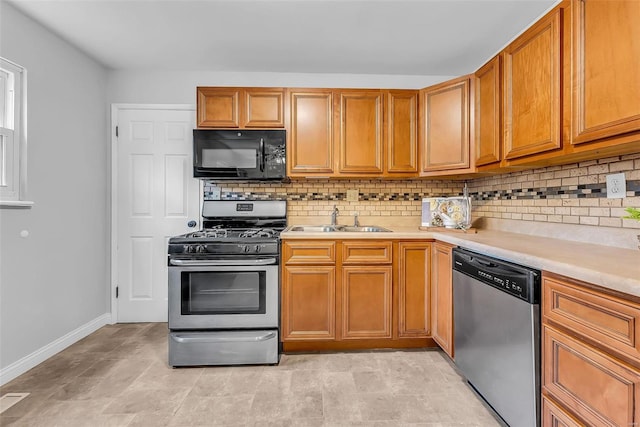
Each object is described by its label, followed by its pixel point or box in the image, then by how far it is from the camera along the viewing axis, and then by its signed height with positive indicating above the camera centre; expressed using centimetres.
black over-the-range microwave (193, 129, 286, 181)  254 +50
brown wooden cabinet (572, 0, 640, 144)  115 +59
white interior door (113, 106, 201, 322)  296 +14
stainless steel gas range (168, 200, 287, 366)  215 -62
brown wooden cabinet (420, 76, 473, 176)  234 +68
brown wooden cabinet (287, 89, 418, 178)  259 +71
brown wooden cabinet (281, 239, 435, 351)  232 -59
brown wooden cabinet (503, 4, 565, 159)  151 +67
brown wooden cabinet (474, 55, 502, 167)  199 +68
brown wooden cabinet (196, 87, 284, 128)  257 +89
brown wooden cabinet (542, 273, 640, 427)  93 -49
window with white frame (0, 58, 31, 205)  201 +54
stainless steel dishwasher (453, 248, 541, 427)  131 -60
